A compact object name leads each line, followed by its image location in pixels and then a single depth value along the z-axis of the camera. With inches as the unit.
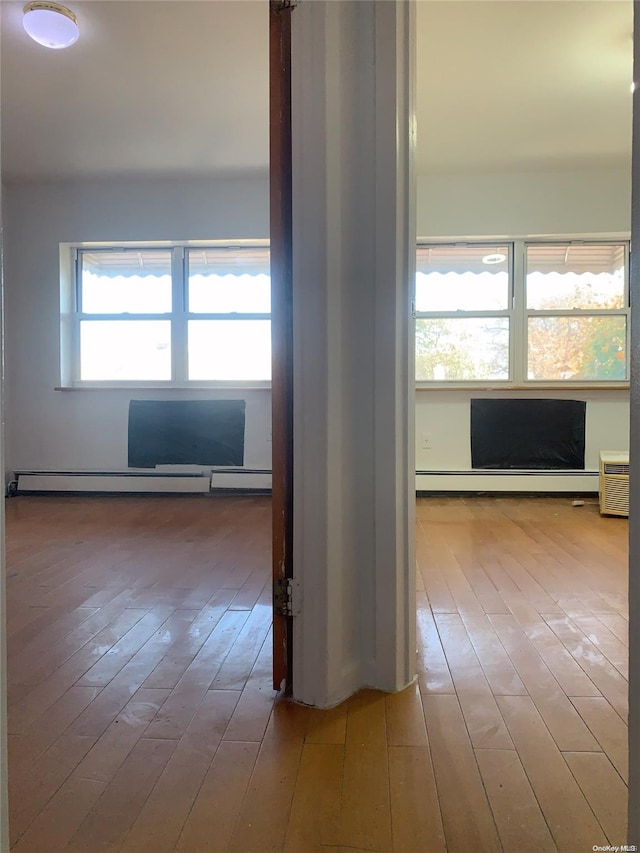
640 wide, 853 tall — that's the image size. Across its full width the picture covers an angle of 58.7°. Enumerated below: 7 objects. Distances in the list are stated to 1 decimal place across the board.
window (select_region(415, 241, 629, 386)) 191.9
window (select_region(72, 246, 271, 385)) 201.6
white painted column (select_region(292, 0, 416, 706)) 61.0
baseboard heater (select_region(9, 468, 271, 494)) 196.1
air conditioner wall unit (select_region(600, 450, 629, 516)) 159.3
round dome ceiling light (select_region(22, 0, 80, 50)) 106.0
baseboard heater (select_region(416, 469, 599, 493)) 186.7
